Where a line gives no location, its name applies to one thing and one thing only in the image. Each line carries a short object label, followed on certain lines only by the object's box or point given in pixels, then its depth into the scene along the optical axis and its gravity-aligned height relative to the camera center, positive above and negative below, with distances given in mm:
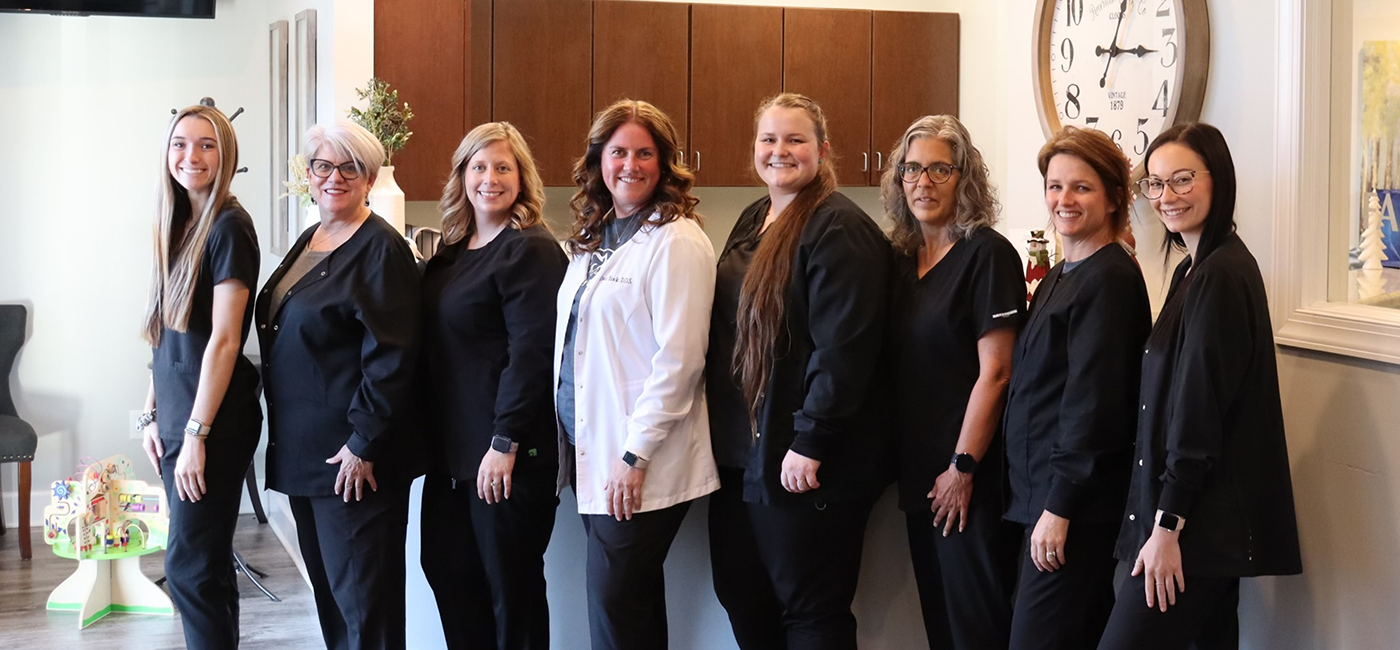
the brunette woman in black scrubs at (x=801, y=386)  2348 -154
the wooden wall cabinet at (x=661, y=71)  4664 +951
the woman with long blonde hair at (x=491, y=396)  2648 -202
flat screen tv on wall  4832 +1155
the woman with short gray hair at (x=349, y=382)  2621 -172
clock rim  2811 +556
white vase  4145 +337
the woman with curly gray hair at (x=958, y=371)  2365 -125
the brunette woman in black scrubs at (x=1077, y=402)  2131 -164
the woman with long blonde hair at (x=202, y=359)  2727 -132
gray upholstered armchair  4832 -578
